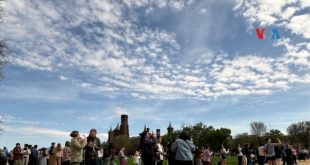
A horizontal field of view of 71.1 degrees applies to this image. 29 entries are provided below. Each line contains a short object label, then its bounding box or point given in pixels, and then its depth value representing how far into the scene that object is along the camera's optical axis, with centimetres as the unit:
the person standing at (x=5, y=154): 1237
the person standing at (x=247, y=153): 1477
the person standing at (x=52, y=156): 1082
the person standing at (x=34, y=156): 1315
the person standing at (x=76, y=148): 596
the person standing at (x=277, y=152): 1285
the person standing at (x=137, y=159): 1533
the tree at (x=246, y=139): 6546
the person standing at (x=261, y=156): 1320
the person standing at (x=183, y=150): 601
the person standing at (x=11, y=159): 1366
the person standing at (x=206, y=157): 1296
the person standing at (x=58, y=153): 1065
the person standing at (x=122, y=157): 1512
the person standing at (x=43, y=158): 1236
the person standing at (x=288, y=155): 1634
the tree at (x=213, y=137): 7172
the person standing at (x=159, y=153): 808
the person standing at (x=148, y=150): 761
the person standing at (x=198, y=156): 1199
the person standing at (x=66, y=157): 855
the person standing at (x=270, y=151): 1150
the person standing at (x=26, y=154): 1318
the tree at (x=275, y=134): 5835
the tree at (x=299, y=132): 5799
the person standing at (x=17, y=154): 1277
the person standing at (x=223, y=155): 1475
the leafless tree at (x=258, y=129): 6543
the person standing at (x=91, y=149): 605
